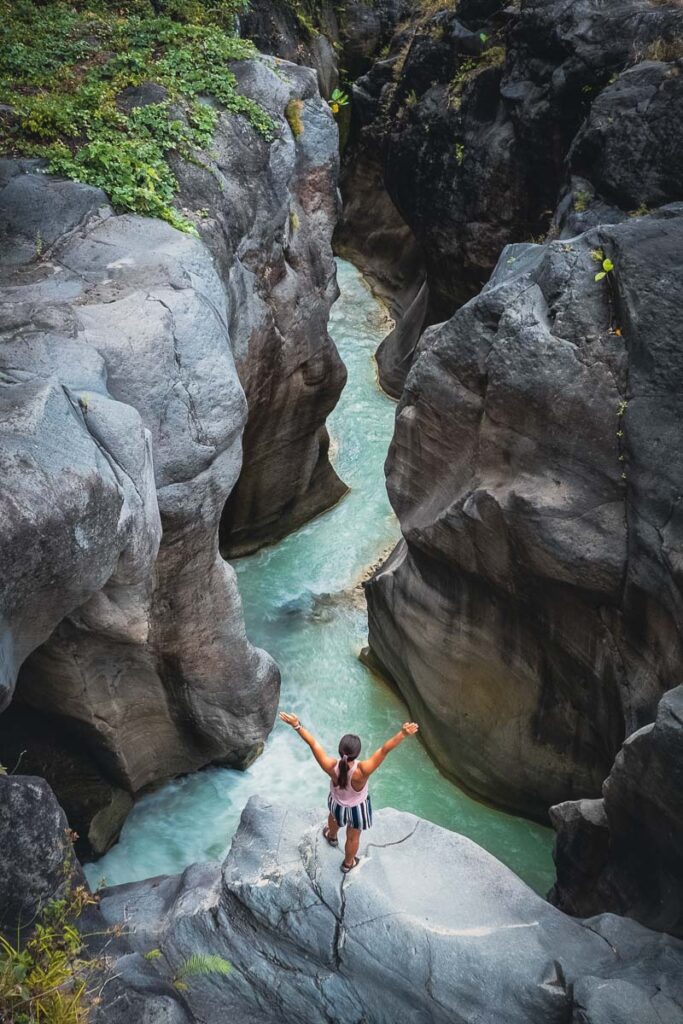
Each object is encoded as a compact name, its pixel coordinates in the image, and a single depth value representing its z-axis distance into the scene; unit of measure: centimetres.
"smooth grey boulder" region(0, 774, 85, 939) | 628
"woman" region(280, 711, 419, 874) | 655
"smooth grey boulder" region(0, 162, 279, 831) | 683
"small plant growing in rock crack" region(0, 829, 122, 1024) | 555
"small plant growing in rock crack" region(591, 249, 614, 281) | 818
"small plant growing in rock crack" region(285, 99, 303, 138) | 1253
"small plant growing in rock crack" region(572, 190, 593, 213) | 1177
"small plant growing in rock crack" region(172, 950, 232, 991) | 652
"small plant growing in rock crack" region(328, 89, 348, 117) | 2061
